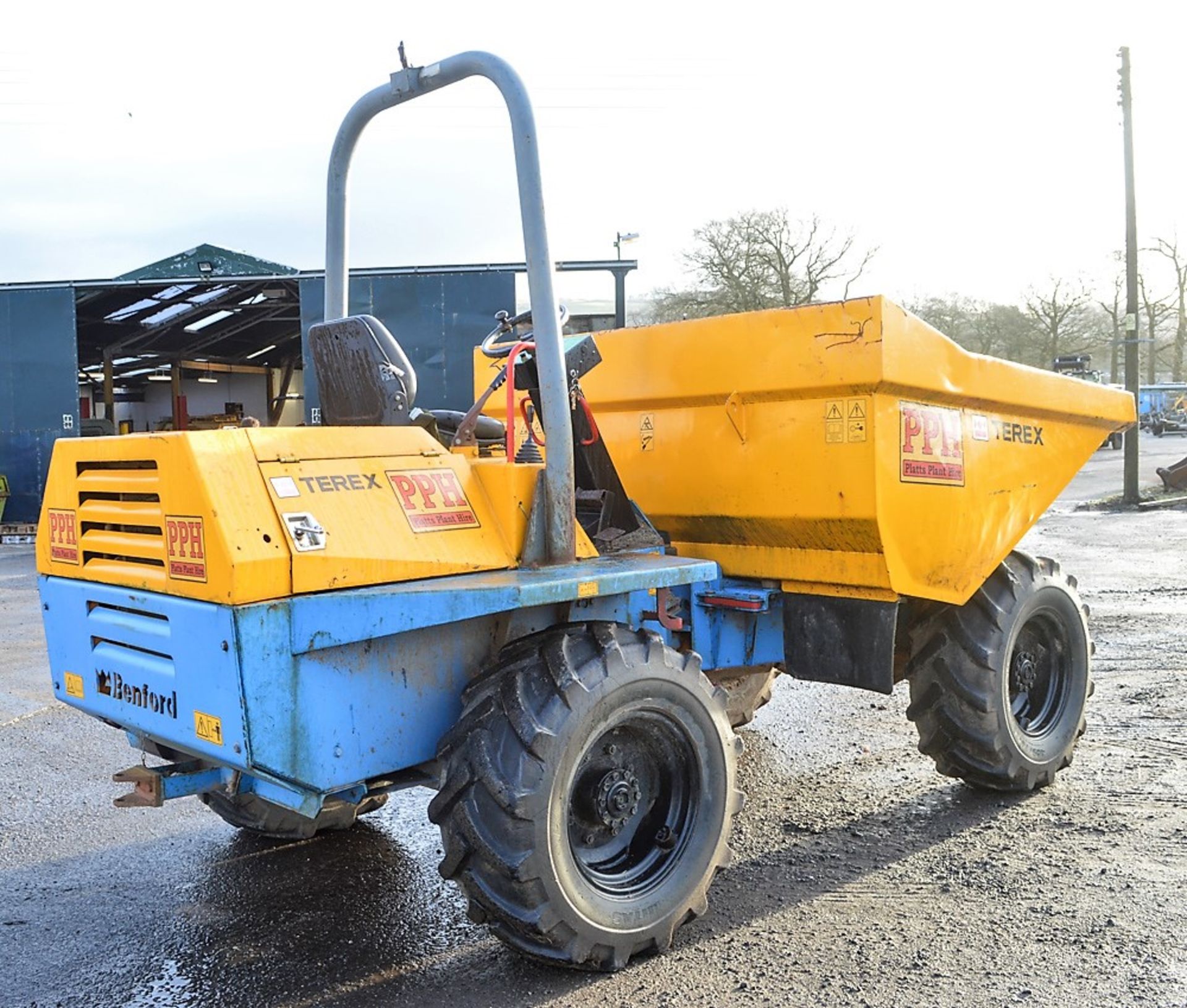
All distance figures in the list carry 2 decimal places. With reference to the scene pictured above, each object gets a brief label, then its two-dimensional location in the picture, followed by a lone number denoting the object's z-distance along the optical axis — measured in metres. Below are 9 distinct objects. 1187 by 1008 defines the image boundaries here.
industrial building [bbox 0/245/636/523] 15.95
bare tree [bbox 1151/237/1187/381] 54.36
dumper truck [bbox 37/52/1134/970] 2.84
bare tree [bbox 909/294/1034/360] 43.50
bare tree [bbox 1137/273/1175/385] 48.75
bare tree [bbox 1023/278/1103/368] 45.50
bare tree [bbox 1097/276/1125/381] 42.84
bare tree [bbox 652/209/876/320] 36.16
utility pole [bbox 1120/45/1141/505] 19.47
